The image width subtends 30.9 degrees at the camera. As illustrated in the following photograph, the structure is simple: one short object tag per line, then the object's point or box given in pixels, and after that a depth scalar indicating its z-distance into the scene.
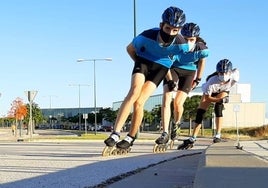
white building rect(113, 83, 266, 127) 89.69
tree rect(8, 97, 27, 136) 63.67
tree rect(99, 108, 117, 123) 99.92
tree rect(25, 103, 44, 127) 77.72
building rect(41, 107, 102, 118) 170.50
